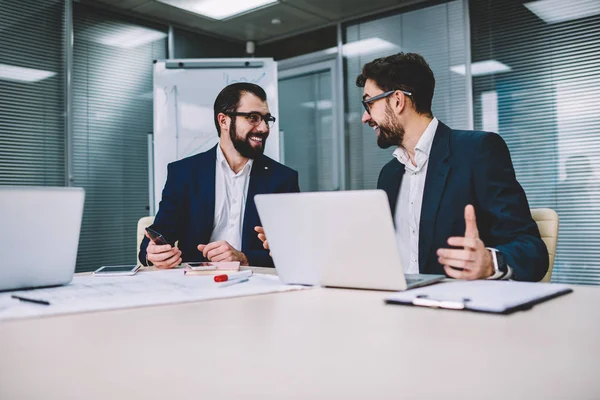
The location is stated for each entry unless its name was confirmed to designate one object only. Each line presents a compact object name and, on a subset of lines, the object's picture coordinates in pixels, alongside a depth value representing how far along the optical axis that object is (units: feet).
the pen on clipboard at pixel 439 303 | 2.88
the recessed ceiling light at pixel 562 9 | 12.07
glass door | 16.43
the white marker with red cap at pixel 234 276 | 4.25
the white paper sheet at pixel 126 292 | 3.25
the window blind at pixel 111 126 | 14.25
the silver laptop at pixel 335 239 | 3.39
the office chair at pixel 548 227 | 5.54
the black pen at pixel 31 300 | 3.34
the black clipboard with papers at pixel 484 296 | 2.82
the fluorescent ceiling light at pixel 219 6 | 14.40
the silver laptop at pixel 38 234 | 3.87
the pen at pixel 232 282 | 4.16
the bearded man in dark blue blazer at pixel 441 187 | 4.27
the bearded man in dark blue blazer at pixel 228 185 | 7.68
